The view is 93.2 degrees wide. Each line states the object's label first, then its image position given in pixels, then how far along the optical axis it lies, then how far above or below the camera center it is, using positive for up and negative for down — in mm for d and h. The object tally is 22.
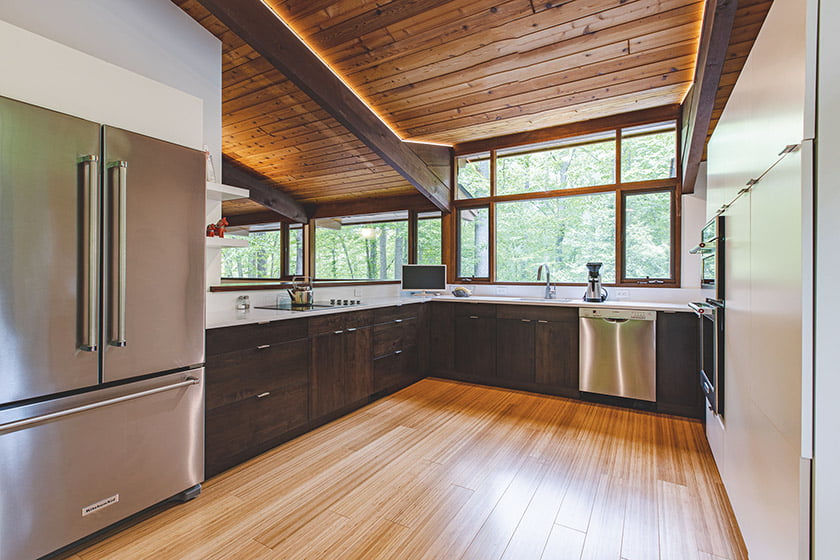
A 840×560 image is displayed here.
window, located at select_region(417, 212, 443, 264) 5609 +540
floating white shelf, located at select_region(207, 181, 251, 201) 2473 +539
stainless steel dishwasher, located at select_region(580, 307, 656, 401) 3555 -691
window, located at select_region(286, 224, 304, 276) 7094 +438
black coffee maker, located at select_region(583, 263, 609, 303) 4050 -94
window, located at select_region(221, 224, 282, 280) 7062 +382
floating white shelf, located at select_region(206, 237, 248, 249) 2502 +213
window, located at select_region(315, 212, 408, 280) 6082 +479
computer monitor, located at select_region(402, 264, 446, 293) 5062 -23
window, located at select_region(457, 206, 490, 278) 5152 +449
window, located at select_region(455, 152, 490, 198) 5160 +1332
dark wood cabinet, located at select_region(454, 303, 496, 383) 4340 -723
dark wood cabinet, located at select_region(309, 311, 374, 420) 3090 -718
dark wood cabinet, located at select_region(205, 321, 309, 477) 2309 -752
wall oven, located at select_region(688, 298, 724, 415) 2137 -427
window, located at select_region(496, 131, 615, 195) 4414 +1316
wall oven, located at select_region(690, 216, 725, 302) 2121 +132
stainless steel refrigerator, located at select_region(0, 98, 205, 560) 1525 -225
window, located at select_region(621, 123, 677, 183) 4070 +1320
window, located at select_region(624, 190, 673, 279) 4078 +451
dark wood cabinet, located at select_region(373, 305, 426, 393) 3814 -721
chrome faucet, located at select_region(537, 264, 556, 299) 4453 -136
